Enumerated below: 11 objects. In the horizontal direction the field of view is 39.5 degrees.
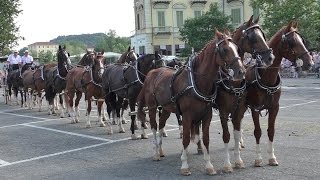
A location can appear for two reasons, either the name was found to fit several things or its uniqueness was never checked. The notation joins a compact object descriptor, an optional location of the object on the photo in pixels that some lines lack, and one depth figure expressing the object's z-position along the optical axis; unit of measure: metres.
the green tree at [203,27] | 52.41
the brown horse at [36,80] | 19.50
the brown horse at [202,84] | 7.11
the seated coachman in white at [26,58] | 24.17
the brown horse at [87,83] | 14.09
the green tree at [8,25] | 36.21
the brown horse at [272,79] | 7.86
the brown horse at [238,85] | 7.69
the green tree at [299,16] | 37.16
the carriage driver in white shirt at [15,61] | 24.58
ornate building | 67.94
